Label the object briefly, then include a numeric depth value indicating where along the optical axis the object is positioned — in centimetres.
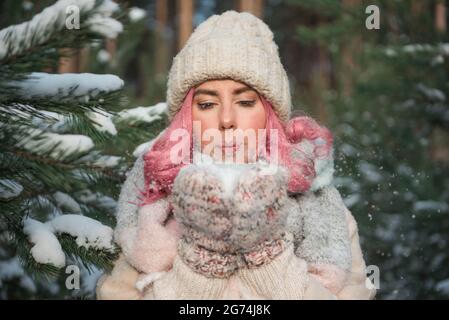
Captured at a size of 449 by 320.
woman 132
